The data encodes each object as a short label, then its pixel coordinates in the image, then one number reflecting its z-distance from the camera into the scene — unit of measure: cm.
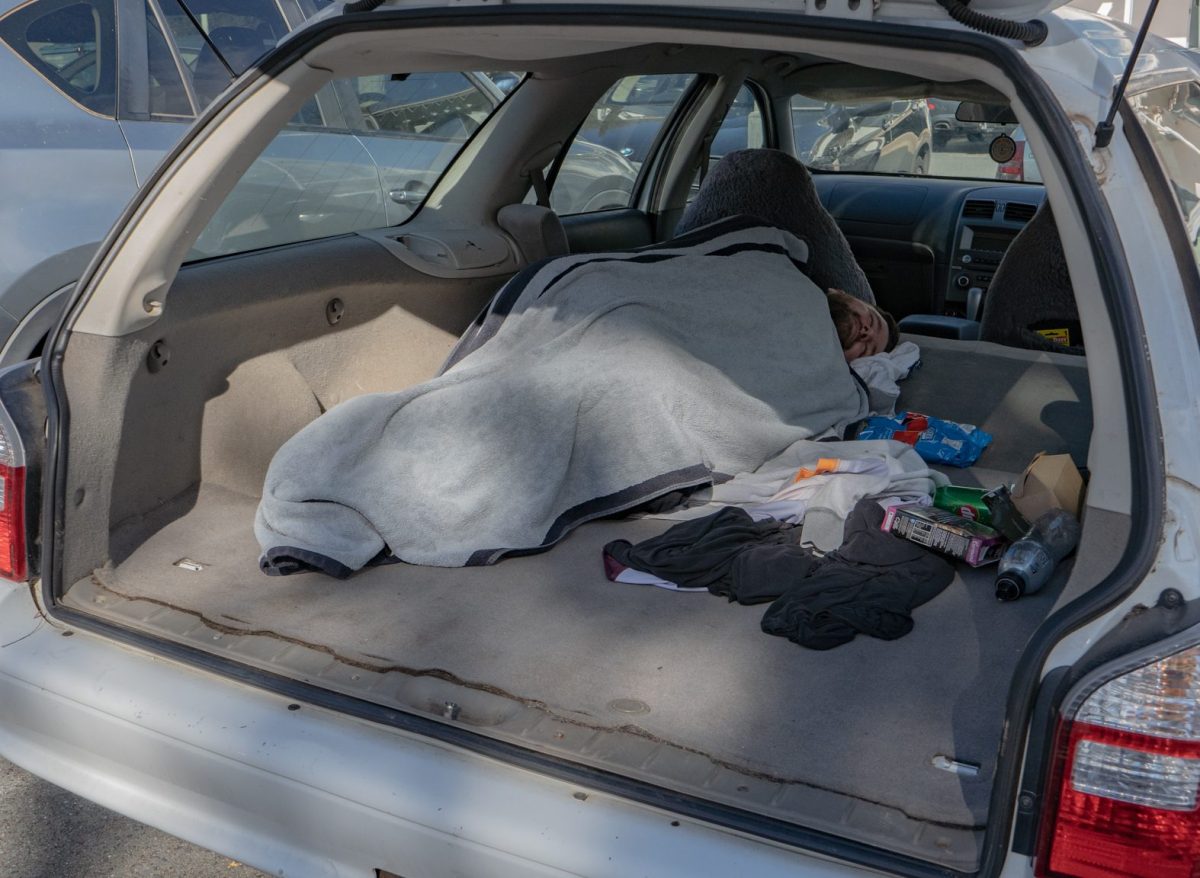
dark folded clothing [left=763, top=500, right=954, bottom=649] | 225
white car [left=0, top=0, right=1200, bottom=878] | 151
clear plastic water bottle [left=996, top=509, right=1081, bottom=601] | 225
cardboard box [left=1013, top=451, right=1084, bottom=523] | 236
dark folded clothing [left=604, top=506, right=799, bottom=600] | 249
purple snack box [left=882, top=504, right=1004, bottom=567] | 246
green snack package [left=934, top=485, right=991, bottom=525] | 262
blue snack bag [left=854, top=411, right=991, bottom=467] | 321
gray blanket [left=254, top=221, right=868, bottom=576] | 260
